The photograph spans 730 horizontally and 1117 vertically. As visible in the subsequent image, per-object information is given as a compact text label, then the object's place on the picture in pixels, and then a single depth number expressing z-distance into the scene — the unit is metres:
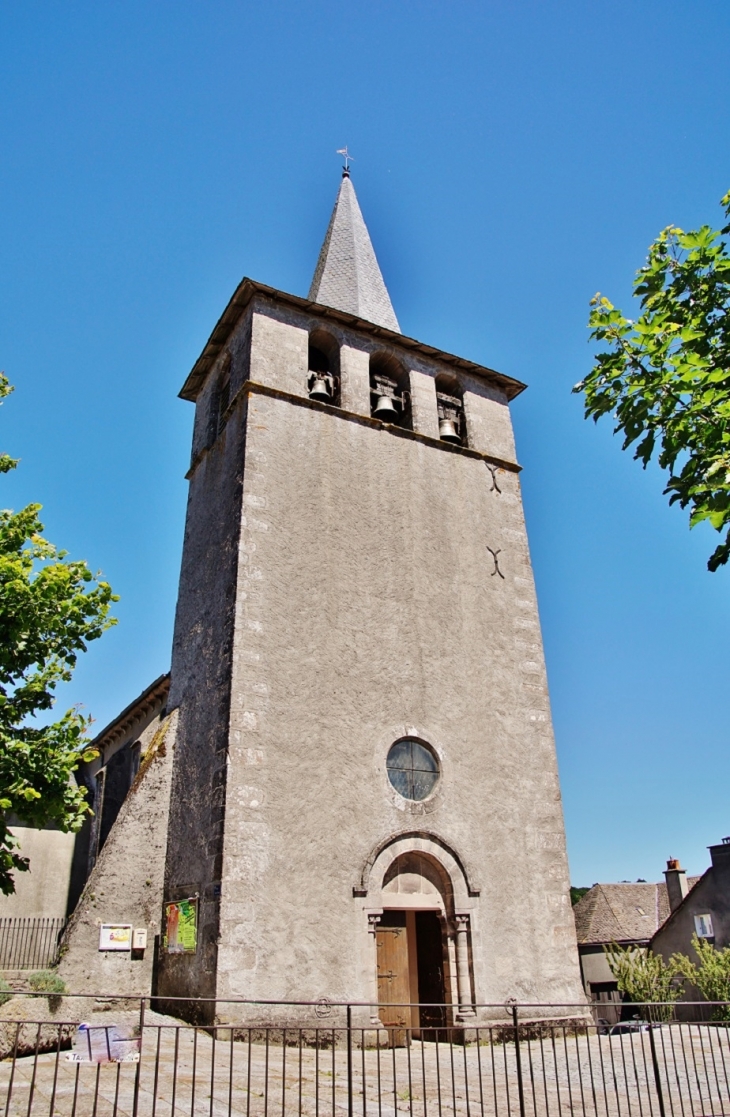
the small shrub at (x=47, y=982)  10.02
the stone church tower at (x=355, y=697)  10.76
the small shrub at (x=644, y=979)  16.61
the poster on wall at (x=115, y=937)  11.36
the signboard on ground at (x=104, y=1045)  5.84
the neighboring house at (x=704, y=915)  23.73
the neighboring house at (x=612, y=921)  32.38
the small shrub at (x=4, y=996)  8.90
